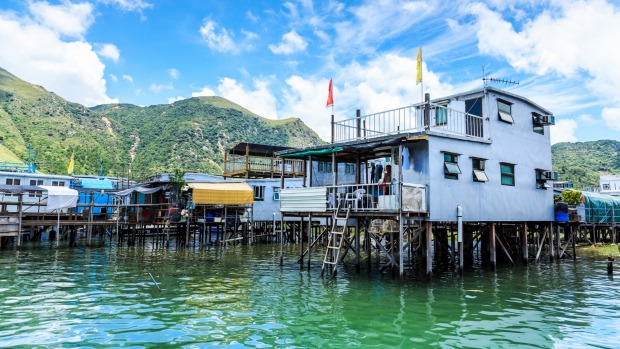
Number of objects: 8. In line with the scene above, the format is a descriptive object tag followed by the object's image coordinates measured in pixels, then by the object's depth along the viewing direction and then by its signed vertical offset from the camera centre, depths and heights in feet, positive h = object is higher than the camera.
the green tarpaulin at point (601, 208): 115.65 +1.29
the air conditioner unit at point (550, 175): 80.48 +7.18
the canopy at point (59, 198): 104.27 +3.33
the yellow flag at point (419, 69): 68.54 +23.35
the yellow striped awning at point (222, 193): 112.98 +5.02
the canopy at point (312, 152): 62.32 +9.39
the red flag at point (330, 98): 72.74 +19.71
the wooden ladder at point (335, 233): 57.36 -2.90
